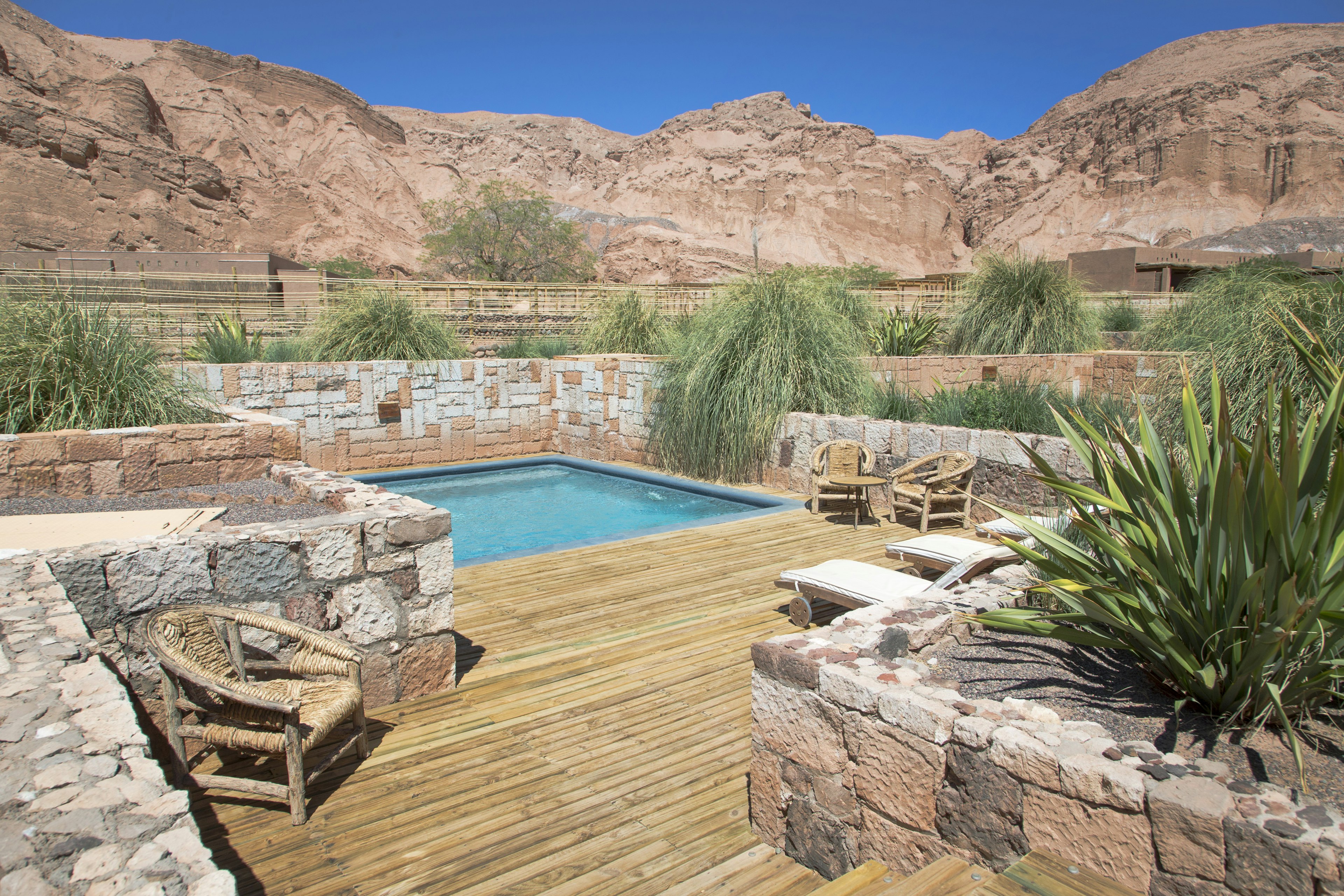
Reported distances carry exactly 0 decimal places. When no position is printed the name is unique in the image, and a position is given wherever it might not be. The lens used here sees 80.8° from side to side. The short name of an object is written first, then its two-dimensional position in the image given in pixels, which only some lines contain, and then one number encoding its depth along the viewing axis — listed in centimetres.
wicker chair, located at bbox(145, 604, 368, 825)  277
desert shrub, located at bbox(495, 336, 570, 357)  1307
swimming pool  752
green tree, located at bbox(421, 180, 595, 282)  3809
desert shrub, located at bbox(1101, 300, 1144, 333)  1530
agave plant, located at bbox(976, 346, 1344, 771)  217
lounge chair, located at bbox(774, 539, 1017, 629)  425
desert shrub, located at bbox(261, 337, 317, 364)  1062
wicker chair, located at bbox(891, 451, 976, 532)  645
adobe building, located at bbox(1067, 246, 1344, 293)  2514
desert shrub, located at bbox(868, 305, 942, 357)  1120
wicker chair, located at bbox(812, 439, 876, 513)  727
